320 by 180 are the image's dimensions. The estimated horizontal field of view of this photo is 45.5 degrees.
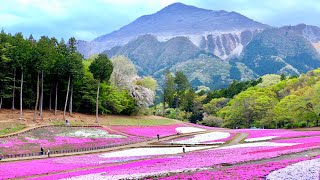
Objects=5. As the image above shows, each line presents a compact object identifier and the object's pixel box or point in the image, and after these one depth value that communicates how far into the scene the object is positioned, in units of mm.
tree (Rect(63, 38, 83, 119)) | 80062
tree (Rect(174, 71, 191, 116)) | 131375
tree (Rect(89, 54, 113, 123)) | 86438
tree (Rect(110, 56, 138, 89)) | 109075
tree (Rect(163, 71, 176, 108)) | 129250
